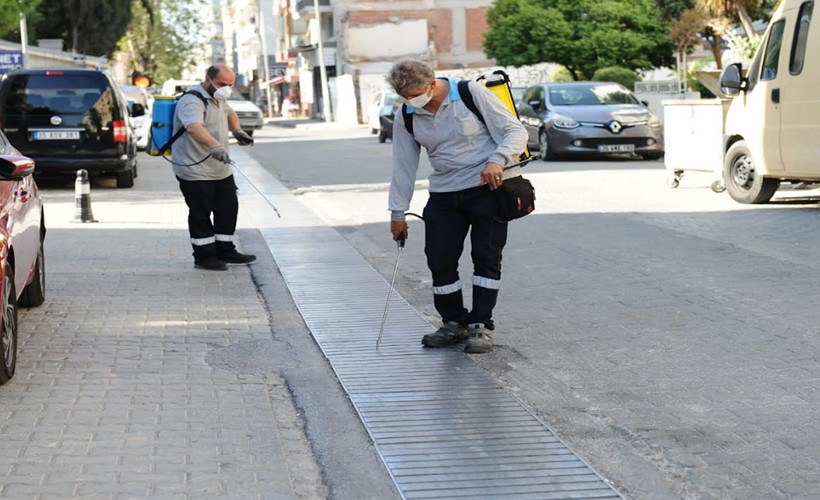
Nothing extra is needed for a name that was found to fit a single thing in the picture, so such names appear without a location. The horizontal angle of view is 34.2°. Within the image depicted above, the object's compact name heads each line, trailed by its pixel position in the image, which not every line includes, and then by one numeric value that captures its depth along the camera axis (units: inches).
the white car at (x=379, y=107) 1523.1
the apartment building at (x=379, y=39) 2600.9
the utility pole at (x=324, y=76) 2581.2
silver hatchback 946.7
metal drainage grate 199.8
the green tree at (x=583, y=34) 1658.5
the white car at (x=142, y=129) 1206.3
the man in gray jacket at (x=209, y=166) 426.0
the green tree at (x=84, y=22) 2310.5
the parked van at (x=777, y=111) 543.8
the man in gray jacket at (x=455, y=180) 281.6
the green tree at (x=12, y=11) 1033.3
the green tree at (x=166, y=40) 3410.4
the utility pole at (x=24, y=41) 1446.6
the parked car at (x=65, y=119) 768.3
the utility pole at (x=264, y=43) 3540.8
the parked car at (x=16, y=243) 265.4
